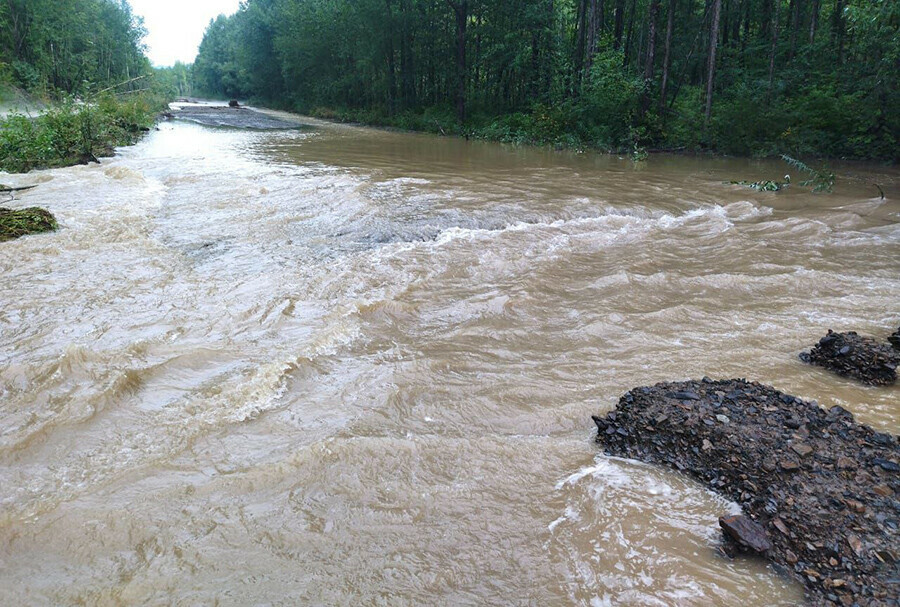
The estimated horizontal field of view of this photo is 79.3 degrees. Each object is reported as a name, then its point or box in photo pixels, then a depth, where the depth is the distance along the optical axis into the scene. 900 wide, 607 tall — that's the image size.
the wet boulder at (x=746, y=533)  2.65
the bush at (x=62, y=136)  14.66
